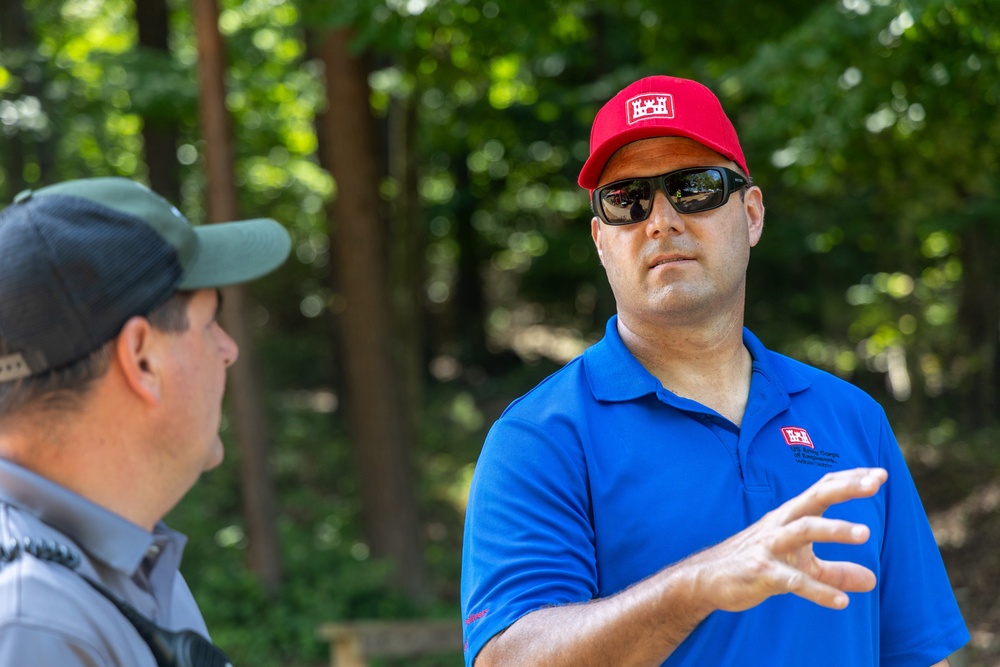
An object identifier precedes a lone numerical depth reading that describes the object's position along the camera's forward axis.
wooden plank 6.51
